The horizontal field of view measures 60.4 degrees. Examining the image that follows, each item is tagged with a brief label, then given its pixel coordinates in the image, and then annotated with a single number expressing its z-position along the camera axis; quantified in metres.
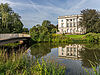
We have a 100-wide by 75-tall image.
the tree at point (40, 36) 31.71
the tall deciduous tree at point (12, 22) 32.11
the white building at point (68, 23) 54.25
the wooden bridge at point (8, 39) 13.89
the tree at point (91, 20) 38.72
